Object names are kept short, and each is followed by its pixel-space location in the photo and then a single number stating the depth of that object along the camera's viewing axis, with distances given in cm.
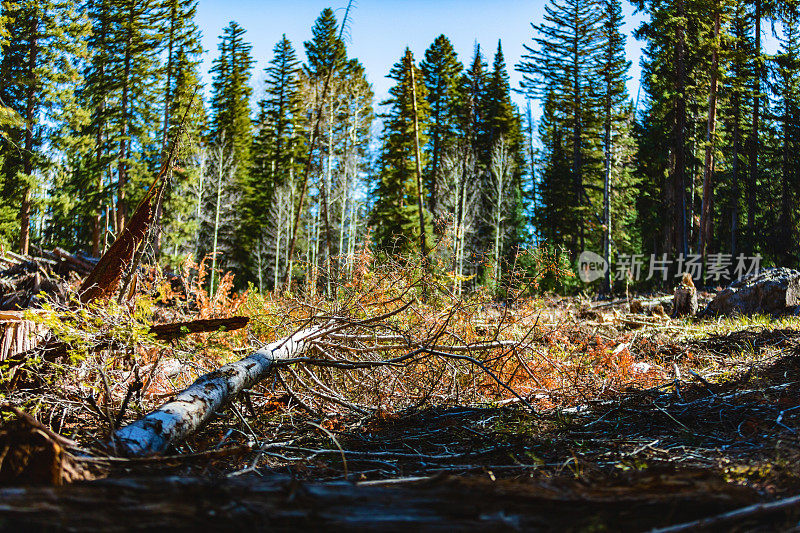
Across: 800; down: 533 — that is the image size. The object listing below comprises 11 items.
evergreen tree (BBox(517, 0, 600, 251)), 2531
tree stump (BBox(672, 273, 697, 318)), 1030
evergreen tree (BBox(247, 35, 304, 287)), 3028
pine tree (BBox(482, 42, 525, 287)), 2853
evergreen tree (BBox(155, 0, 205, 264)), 1898
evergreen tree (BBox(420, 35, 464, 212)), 3003
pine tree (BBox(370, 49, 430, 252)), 2647
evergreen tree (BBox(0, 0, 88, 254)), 1847
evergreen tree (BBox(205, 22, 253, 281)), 2972
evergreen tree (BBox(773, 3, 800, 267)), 2252
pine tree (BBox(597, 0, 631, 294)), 2281
